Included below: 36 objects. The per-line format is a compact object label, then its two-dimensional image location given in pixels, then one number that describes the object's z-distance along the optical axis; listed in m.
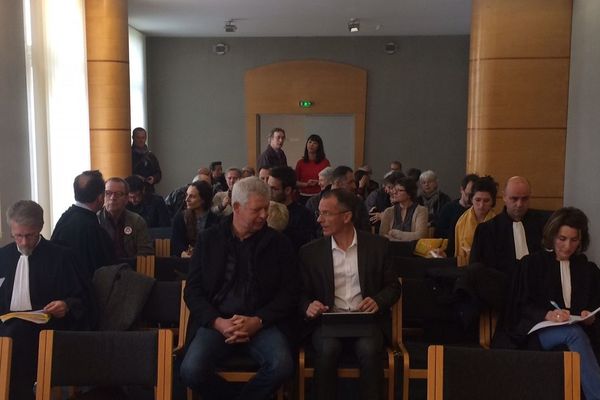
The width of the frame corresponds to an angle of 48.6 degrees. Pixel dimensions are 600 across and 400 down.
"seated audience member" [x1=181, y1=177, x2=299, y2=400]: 3.55
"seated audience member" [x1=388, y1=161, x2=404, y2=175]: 11.55
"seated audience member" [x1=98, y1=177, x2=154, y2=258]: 5.20
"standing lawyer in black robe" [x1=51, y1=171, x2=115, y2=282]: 4.23
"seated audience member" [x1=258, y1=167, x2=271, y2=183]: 6.06
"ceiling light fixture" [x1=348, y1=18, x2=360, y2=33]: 11.23
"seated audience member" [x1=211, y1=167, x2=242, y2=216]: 5.96
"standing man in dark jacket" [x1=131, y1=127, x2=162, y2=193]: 9.31
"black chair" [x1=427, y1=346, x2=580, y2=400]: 2.47
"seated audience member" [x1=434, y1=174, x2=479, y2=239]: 6.10
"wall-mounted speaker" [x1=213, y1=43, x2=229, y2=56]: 13.23
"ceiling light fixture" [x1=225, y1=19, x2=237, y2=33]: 11.35
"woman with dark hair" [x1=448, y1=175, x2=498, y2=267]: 5.13
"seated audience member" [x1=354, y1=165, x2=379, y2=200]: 9.59
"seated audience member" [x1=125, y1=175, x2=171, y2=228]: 6.32
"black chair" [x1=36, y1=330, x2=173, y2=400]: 2.80
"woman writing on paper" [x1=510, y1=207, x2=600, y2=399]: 3.62
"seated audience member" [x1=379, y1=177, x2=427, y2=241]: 6.11
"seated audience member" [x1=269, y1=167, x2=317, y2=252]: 5.05
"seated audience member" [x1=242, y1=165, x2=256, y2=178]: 7.72
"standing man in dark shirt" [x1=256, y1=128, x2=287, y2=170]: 8.01
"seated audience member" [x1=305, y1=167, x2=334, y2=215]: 6.27
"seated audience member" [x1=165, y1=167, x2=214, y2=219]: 7.95
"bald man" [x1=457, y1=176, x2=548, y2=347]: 4.49
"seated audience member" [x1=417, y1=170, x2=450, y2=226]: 7.86
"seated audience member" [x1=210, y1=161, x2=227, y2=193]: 9.18
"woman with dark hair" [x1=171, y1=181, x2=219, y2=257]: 5.56
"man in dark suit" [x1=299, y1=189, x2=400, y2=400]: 3.76
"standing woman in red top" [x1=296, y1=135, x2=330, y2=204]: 8.16
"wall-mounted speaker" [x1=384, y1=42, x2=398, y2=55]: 13.09
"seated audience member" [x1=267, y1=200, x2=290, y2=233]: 4.47
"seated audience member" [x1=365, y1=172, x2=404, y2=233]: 7.27
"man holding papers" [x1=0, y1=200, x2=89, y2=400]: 3.52
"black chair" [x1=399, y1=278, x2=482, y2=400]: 3.89
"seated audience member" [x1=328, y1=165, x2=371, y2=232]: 5.93
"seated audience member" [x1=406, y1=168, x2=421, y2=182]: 10.07
